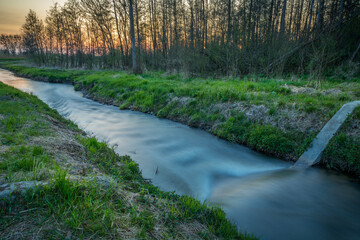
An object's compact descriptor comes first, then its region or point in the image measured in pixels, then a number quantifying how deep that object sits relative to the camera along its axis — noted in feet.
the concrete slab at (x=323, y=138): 17.52
